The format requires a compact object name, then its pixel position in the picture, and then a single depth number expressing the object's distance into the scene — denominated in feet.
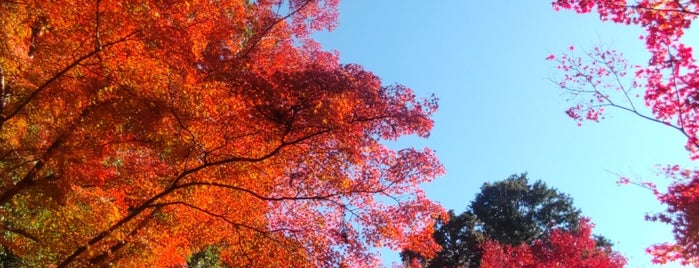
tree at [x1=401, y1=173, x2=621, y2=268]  101.55
